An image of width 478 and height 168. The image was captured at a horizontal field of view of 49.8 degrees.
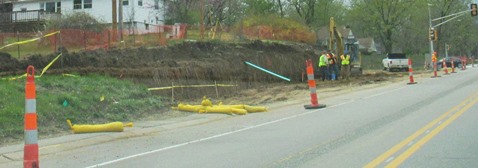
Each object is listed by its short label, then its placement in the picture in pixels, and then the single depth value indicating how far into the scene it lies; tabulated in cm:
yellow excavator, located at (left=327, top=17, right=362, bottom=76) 3161
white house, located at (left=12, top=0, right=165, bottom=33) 5081
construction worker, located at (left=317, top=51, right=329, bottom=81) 2881
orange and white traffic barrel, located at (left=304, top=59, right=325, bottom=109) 1584
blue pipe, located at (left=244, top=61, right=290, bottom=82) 2891
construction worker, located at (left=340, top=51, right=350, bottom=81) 3053
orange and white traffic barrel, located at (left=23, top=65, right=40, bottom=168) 672
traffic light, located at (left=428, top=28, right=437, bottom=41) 4978
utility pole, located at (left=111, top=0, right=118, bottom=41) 2739
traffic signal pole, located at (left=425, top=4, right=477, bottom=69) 4978
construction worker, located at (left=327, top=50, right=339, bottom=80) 2903
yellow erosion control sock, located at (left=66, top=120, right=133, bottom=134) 1191
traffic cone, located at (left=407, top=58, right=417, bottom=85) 2533
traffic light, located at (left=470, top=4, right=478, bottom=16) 4298
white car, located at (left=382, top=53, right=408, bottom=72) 4727
